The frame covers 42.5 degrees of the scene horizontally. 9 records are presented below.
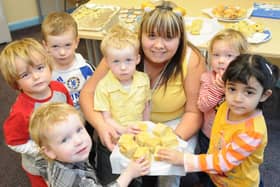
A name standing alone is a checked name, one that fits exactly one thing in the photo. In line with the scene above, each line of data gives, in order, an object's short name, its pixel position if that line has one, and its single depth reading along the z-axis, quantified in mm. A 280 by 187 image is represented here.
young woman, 1562
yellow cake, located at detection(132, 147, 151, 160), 1366
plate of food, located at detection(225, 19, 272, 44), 1994
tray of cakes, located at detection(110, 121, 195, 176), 1374
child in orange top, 1230
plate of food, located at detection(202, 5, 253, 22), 2240
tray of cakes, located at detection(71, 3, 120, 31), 2196
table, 1932
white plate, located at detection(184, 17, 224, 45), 2049
